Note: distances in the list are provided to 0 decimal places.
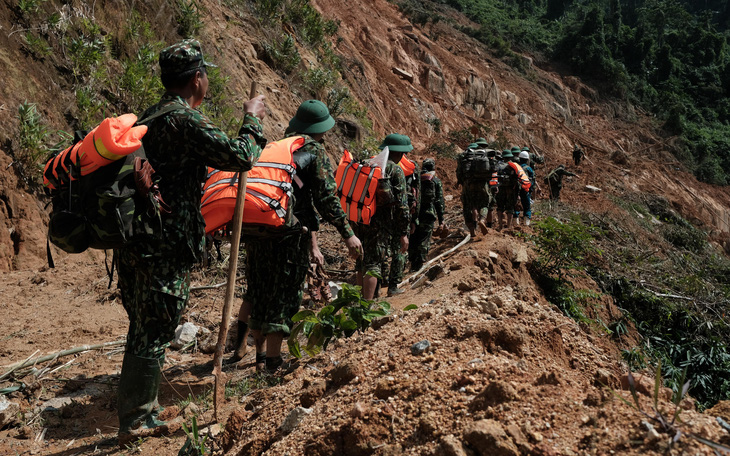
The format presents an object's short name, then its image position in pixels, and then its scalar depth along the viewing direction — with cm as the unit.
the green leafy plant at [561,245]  634
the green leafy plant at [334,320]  334
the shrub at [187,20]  975
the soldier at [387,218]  569
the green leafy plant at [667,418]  160
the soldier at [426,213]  760
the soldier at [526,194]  988
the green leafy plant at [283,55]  1299
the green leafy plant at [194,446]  249
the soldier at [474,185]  867
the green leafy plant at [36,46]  672
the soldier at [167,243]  273
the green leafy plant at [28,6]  673
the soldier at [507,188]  962
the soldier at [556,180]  1466
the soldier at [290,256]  374
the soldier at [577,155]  2500
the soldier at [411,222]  614
